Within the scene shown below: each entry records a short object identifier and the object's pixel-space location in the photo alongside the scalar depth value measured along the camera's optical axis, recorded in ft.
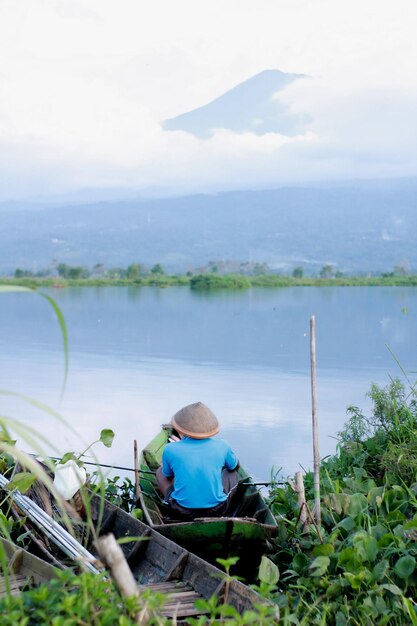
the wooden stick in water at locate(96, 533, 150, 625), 9.74
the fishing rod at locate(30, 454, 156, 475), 21.14
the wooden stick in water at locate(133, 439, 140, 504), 19.75
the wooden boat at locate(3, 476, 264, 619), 13.32
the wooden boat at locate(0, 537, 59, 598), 14.02
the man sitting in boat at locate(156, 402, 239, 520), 18.08
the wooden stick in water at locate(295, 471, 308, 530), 18.17
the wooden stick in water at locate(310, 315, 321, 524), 18.21
